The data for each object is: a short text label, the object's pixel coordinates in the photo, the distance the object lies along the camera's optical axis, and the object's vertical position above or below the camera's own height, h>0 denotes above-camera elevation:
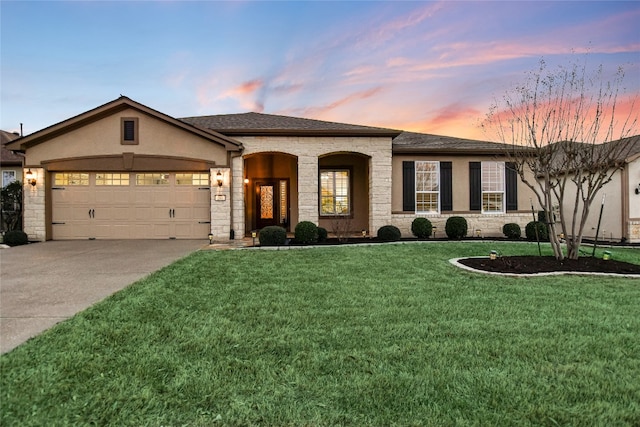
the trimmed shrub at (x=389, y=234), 10.75 -0.76
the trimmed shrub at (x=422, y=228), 11.27 -0.60
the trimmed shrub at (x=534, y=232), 10.98 -0.76
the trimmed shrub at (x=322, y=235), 10.65 -0.78
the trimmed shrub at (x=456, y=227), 11.27 -0.58
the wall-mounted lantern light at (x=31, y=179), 10.80 +1.17
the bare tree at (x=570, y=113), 7.02 +2.26
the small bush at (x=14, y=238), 10.12 -0.75
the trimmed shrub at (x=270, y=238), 9.45 -0.76
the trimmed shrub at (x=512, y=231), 11.63 -0.76
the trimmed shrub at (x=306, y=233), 9.87 -0.65
